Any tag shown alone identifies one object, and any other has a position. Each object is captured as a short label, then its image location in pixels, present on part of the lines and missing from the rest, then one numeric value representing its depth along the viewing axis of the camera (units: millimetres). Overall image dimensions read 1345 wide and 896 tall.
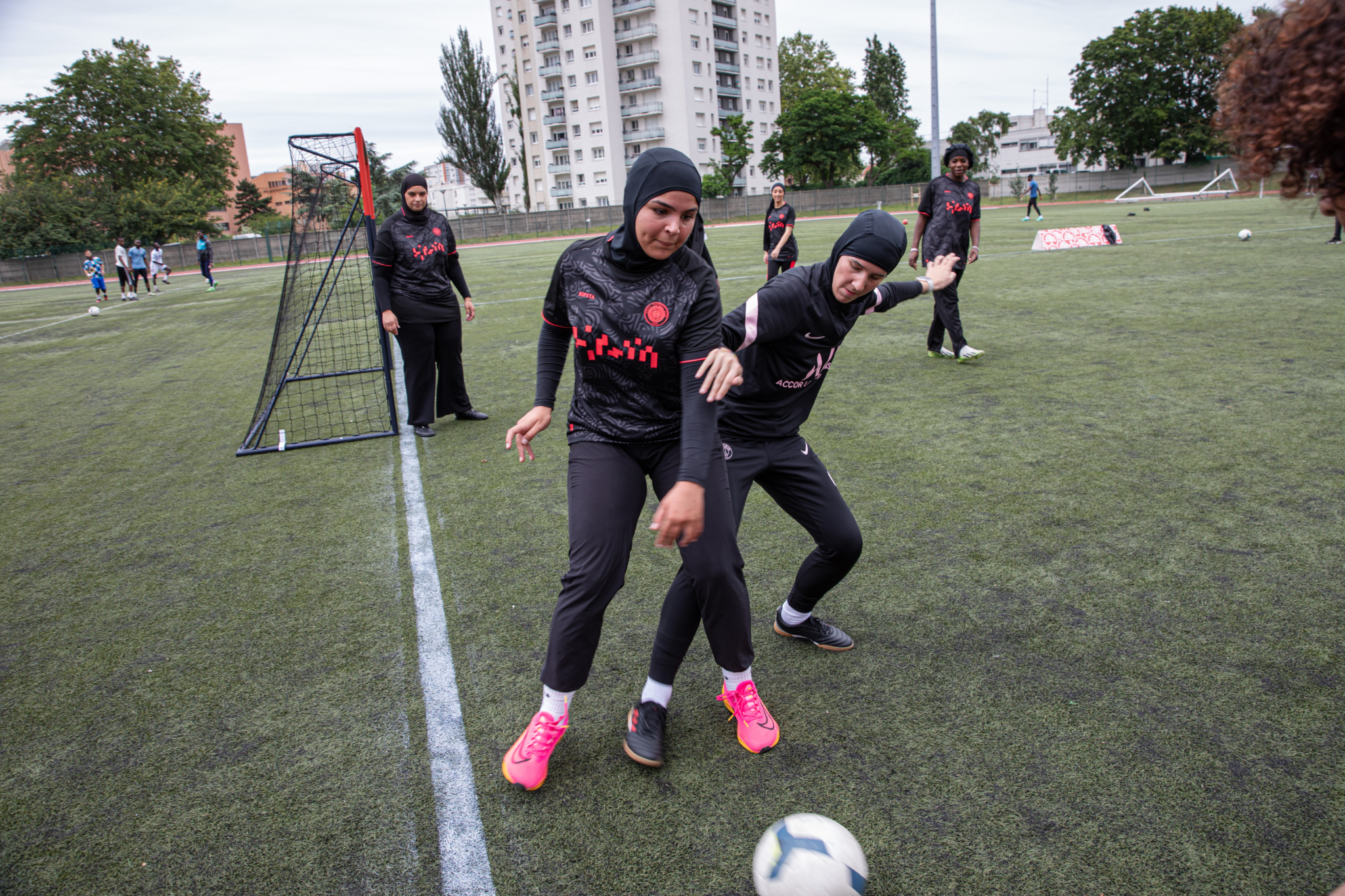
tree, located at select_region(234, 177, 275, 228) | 85950
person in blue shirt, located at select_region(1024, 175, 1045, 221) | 32031
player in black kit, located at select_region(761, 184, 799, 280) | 12422
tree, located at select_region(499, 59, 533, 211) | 92062
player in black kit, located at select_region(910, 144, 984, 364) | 8172
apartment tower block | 78812
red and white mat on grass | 19297
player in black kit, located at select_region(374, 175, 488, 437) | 6742
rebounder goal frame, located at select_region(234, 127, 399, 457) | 6906
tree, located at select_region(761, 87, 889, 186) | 67562
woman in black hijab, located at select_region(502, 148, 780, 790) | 2443
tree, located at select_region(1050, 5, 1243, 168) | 58594
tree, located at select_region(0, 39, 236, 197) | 54188
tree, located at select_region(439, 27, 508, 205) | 77125
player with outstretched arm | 2842
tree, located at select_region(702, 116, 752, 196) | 66625
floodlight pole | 25375
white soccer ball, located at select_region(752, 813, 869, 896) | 2000
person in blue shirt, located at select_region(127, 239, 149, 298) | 26812
